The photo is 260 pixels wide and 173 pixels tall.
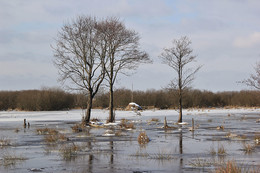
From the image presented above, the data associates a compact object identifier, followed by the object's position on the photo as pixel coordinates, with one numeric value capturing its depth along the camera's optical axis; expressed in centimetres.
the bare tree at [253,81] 3375
